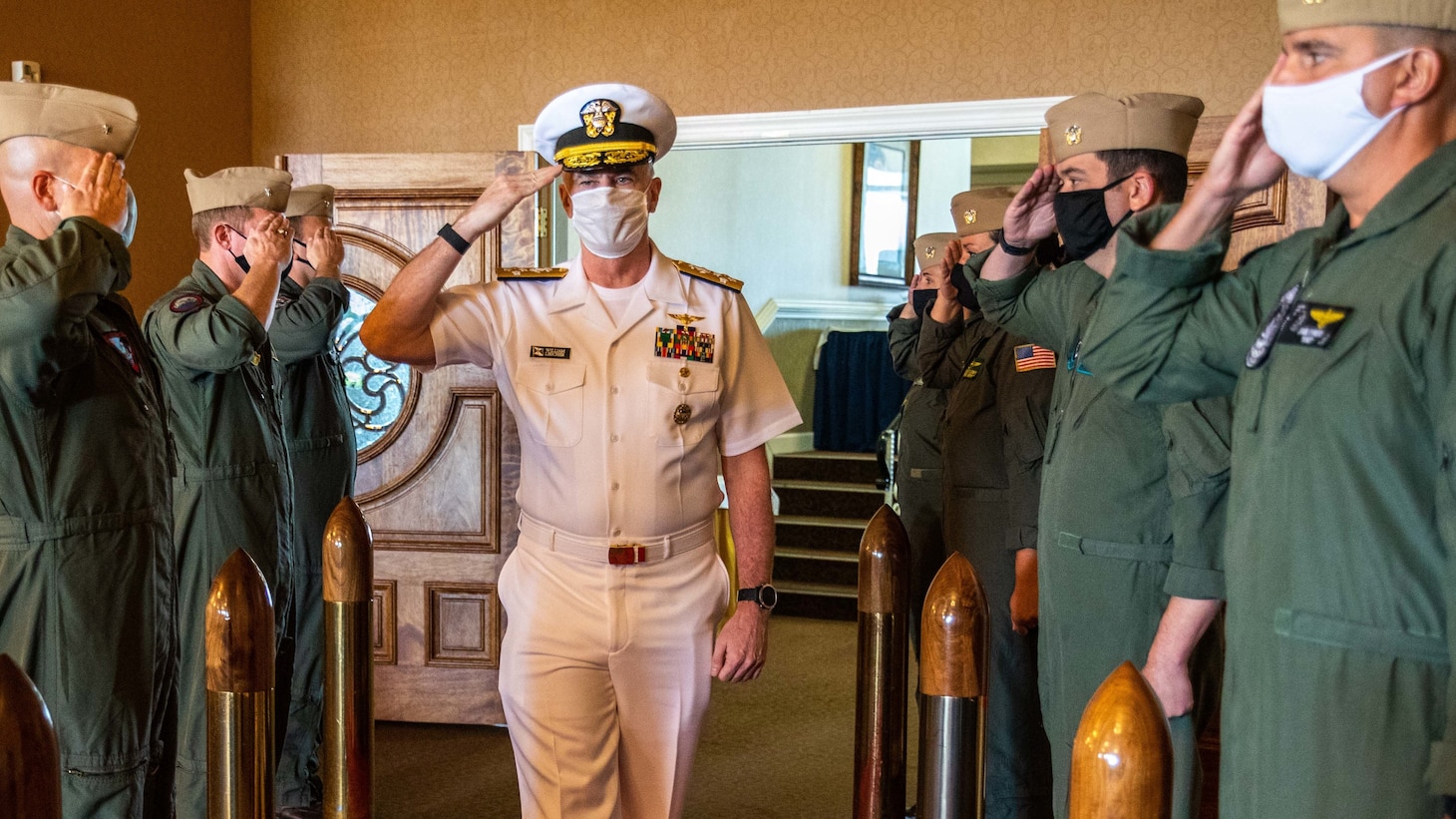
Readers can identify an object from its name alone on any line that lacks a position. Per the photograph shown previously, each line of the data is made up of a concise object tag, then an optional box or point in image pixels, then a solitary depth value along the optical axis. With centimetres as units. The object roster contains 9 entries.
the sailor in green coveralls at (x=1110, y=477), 183
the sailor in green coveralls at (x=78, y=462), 184
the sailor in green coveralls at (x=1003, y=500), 293
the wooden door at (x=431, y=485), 409
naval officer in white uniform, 197
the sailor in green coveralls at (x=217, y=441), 258
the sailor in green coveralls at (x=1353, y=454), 108
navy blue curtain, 804
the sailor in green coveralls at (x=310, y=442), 325
